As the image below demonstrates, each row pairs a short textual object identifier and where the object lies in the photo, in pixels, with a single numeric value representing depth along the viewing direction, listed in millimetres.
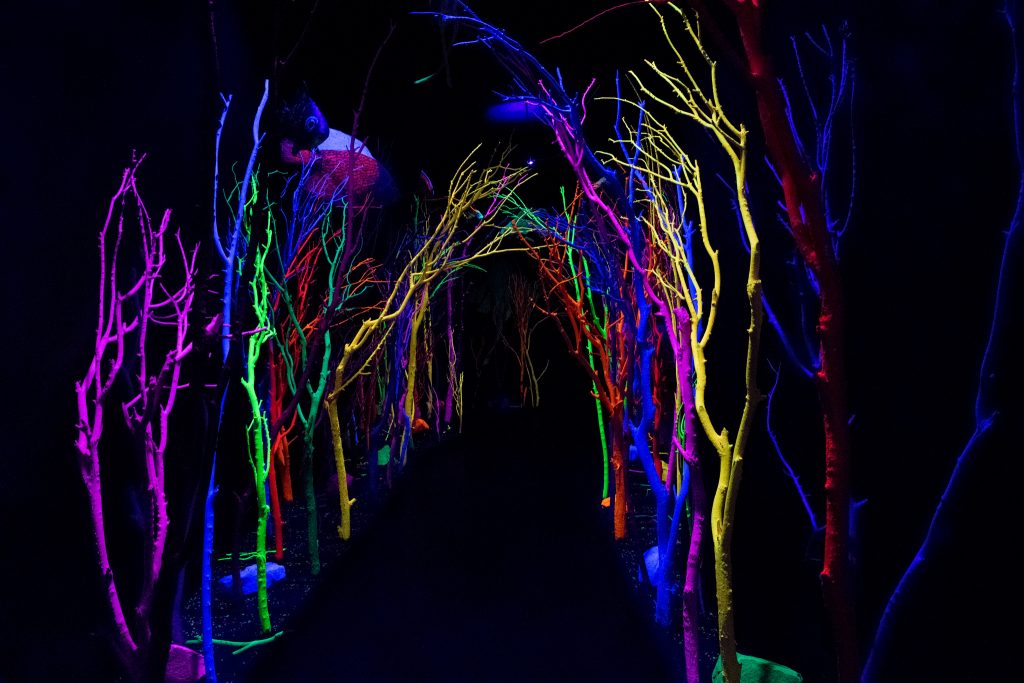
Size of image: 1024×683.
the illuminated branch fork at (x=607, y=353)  4547
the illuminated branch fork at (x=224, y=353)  1969
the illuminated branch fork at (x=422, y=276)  4168
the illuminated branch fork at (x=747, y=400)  1748
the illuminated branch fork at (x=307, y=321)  3475
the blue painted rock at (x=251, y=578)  3621
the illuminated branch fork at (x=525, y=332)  10664
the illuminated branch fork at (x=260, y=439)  3158
